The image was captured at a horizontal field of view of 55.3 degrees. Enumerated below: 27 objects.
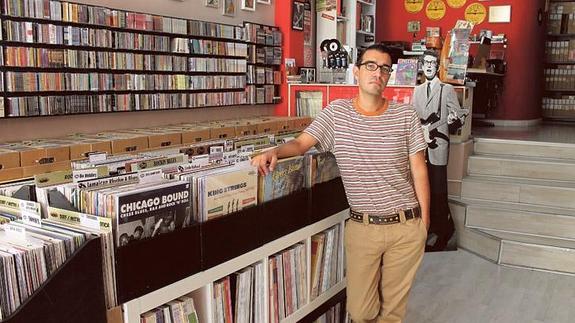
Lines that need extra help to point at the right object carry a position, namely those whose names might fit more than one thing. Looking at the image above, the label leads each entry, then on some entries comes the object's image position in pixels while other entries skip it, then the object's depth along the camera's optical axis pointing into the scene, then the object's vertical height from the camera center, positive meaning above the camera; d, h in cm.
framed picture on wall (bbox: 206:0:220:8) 647 +94
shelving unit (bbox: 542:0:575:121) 962 +36
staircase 492 -122
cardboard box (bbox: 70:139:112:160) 410 -49
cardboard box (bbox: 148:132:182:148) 478 -50
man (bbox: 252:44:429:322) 239 -44
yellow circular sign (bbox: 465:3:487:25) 906 +115
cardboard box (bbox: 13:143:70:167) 382 -50
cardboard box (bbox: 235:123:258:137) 582 -50
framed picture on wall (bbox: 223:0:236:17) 669 +92
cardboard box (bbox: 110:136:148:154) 438 -50
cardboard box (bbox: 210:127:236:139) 552 -50
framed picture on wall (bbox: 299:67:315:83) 779 +13
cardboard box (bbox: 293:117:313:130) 687 -49
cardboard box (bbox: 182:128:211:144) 515 -49
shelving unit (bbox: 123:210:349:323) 160 -65
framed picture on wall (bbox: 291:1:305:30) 771 +96
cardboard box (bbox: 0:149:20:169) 368 -50
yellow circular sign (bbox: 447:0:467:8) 925 +133
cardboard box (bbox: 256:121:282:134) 620 -49
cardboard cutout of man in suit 530 -48
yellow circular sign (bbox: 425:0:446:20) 945 +125
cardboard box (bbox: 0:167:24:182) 363 -60
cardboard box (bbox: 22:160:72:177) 376 -59
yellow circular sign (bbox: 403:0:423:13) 966 +136
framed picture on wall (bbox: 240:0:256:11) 700 +100
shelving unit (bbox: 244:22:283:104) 711 +27
